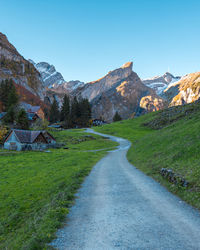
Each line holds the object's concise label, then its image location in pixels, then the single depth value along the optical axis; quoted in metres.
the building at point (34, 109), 101.50
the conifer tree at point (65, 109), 108.79
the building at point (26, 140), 46.81
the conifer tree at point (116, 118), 130.84
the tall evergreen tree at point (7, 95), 85.31
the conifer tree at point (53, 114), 115.19
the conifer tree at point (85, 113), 102.50
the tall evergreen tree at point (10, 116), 69.19
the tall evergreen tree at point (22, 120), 63.67
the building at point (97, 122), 133.06
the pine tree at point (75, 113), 100.56
